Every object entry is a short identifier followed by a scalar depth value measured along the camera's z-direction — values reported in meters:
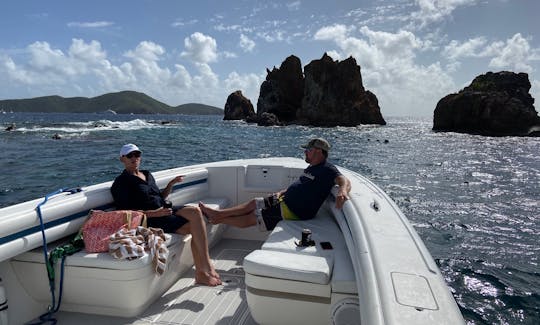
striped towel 2.71
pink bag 2.80
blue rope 2.69
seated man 3.60
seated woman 3.31
